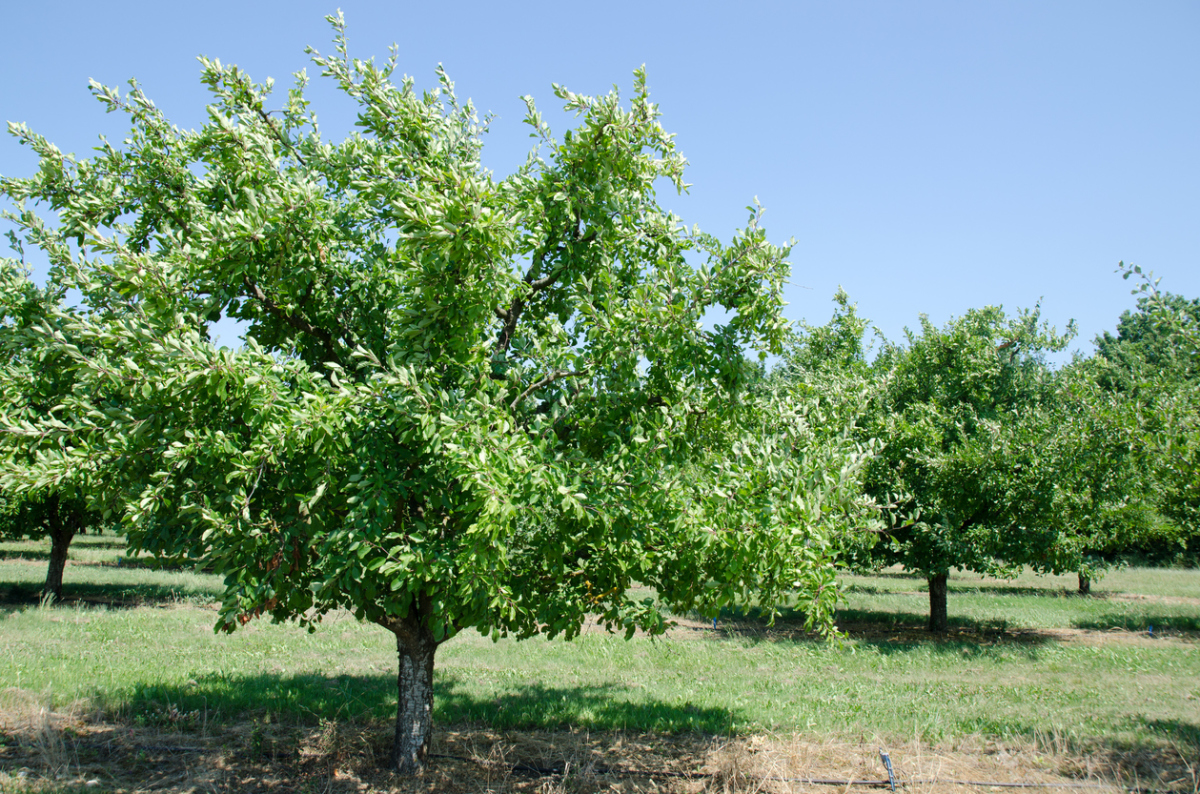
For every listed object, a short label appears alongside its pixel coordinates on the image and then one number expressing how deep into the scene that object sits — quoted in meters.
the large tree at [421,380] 4.97
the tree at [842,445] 5.74
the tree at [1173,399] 7.60
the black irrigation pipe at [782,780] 7.02
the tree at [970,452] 15.76
